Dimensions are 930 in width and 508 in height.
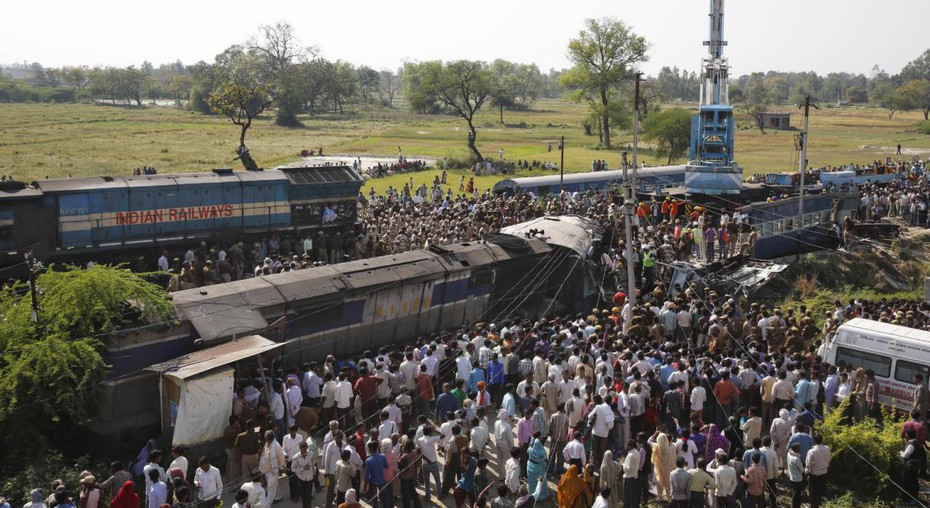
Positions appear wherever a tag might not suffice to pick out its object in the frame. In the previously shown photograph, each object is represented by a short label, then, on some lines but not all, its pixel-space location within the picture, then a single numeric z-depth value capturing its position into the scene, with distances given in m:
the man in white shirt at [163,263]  25.19
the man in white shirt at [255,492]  11.25
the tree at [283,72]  106.25
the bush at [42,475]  12.45
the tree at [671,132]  68.94
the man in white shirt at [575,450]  12.47
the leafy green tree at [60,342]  13.38
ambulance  16.16
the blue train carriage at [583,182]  42.03
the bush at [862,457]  13.94
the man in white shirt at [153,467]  11.56
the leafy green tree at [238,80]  63.59
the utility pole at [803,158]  31.02
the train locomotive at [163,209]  24.19
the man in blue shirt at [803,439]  13.12
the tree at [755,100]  128.57
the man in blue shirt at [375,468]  12.43
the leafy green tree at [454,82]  72.31
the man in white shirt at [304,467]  12.69
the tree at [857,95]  183.54
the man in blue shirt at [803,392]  15.35
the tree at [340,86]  123.69
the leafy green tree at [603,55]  82.19
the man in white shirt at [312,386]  15.52
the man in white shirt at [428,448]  13.11
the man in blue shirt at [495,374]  16.42
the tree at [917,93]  139.50
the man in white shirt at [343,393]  15.09
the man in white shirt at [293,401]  14.57
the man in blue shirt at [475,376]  16.05
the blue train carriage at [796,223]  30.58
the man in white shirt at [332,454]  12.73
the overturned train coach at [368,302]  14.79
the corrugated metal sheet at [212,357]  13.80
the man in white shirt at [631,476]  12.50
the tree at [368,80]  166.49
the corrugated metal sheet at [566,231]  23.92
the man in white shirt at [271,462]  12.34
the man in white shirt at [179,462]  11.98
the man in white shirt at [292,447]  13.06
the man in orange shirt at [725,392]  15.21
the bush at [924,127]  98.44
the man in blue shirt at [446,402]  14.95
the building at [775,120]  110.25
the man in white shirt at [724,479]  11.88
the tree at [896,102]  136.00
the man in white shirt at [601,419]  13.93
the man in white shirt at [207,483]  11.62
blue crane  37.19
